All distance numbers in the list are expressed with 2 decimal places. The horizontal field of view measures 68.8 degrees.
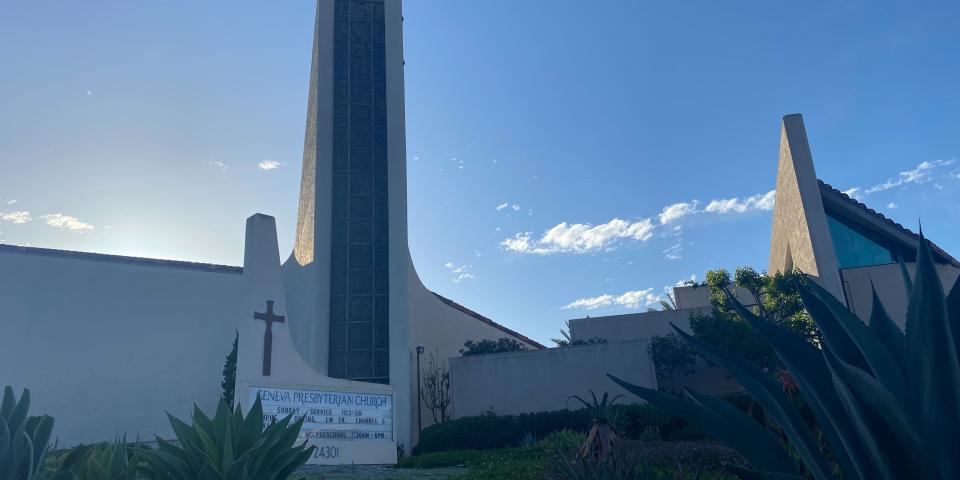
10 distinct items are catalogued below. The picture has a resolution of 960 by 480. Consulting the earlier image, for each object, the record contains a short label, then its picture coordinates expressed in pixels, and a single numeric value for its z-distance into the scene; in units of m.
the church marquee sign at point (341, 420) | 14.56
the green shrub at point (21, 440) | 5.00
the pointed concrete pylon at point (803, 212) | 23.12
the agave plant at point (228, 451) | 5.44
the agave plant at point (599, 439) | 7.80
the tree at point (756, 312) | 22.31
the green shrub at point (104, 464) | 5.13
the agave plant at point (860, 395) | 3.04
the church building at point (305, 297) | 23.48
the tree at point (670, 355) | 25.09
